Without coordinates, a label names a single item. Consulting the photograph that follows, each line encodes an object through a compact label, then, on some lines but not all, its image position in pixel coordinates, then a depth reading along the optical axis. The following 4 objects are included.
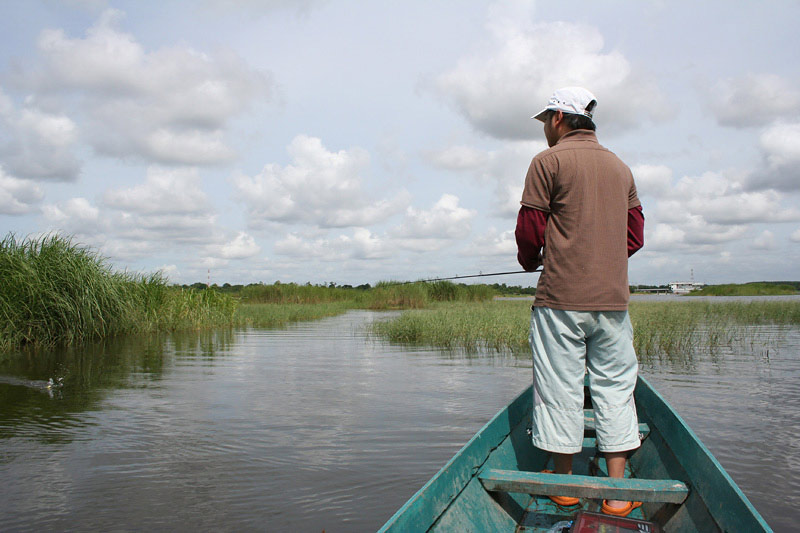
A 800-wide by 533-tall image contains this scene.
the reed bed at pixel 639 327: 11.22
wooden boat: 2.27
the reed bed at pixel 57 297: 11.73
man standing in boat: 2.81
